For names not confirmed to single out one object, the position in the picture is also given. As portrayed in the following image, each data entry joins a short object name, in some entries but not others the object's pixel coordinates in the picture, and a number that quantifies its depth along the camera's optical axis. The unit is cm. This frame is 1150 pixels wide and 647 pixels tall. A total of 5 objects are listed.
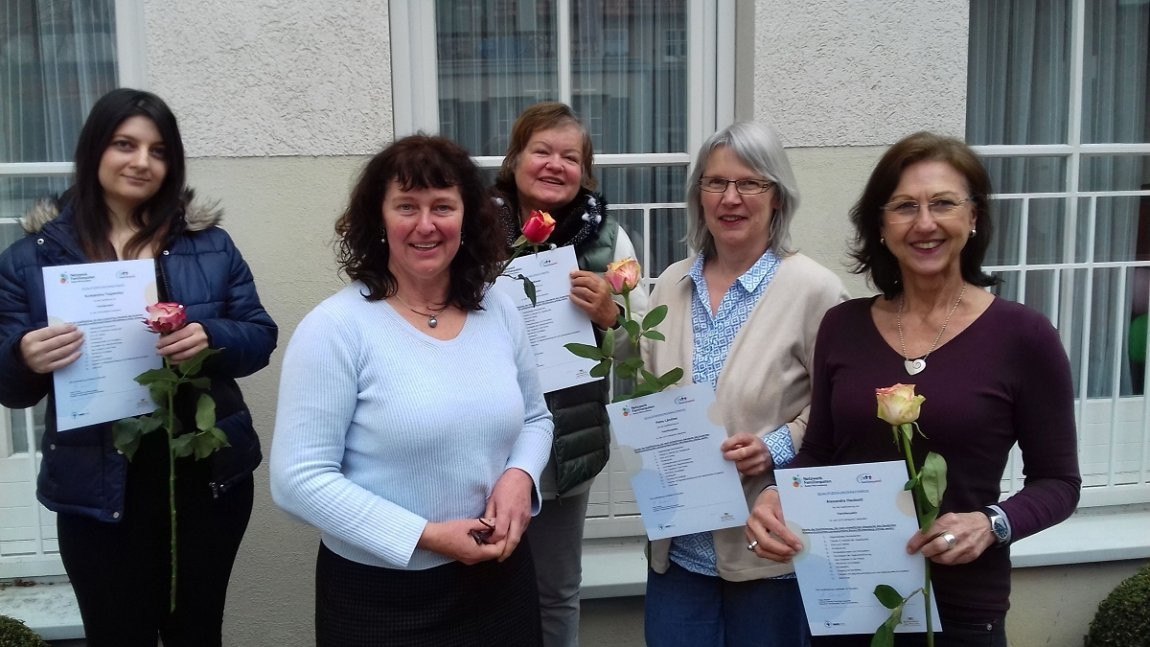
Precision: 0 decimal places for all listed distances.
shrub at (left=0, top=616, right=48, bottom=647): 300
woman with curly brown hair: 169
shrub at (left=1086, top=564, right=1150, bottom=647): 346
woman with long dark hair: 217
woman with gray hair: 211
